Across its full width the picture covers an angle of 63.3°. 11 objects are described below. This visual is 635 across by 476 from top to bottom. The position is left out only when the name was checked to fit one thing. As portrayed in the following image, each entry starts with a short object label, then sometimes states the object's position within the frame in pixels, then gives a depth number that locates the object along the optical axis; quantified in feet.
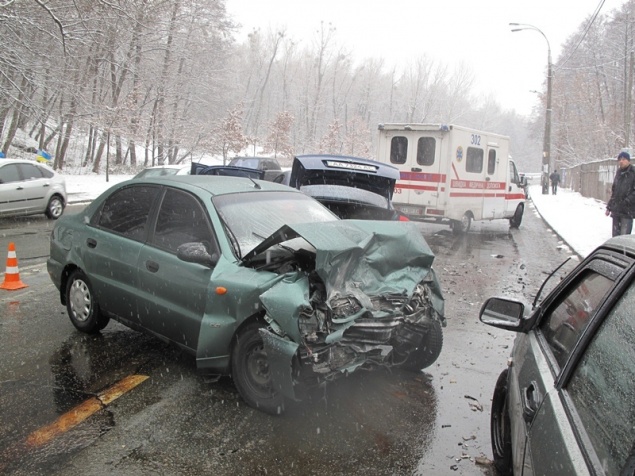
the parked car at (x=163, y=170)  58.03
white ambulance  43.16
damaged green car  11.19
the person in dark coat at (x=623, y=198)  31.71
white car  42.47
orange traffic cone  22.54
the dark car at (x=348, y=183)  24.34
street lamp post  87.89
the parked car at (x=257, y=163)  72.35
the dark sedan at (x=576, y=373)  4.97
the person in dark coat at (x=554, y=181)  120.06
